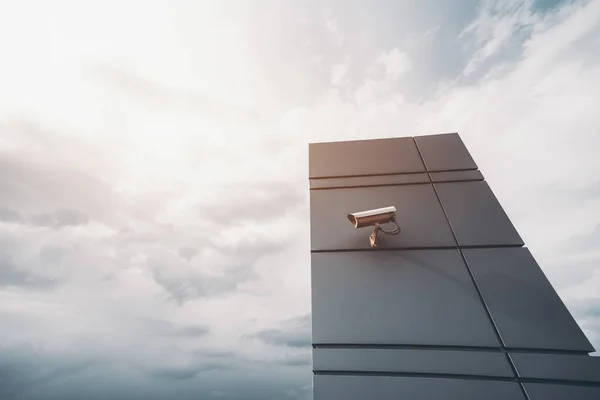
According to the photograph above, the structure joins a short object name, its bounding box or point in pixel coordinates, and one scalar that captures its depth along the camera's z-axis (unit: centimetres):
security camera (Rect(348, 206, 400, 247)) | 312
